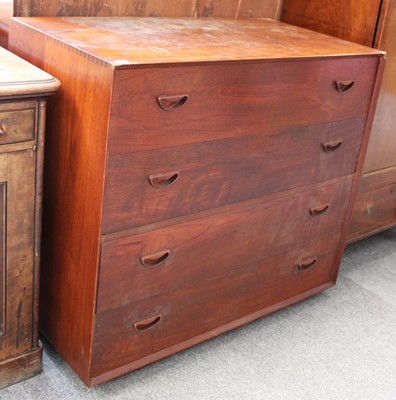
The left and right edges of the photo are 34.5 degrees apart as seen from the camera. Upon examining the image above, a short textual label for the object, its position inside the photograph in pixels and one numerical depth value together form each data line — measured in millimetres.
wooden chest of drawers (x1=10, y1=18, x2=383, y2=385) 1541
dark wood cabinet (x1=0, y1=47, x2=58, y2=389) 1475
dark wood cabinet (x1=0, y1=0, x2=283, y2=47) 1800
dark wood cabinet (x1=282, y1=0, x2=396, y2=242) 2178
